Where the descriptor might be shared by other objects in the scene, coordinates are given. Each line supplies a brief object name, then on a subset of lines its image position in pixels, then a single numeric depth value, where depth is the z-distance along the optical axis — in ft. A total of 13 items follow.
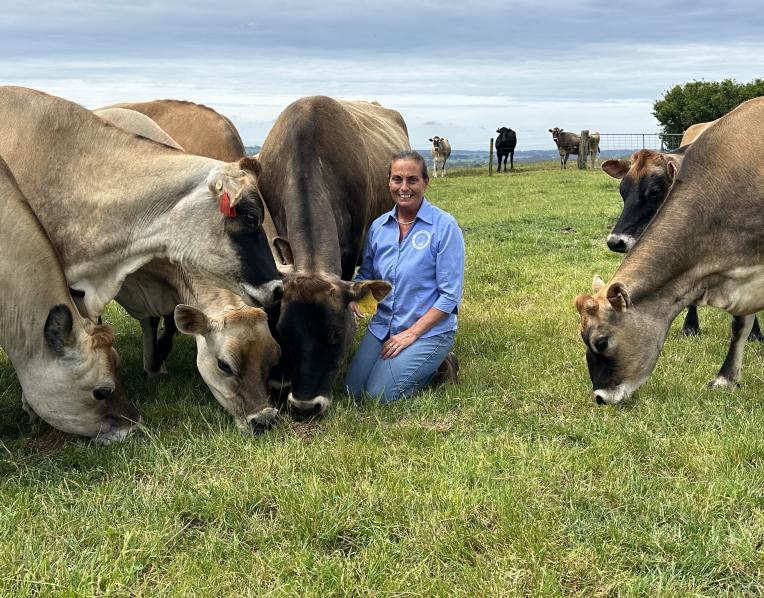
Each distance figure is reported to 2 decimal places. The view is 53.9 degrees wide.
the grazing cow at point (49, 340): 14.99
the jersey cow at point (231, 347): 16.69
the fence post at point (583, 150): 120.80
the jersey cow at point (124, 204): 16.90
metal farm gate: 120.37
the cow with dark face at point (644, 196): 24.38
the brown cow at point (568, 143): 124.77
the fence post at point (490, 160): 111.89
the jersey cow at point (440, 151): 116.16
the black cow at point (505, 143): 119.55
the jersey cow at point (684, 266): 17.71
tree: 137.65
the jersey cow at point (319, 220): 16.83
